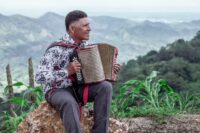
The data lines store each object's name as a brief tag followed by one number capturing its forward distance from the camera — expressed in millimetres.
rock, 4414
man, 4039
